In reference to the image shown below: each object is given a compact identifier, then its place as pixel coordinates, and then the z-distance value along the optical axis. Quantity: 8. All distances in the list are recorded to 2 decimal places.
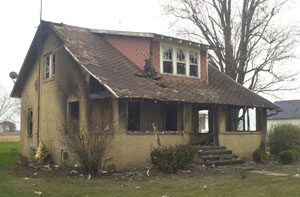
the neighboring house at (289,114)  52.75
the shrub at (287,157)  18.06
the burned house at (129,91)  15.61
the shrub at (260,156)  18.62
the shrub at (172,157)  14.12
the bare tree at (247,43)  27.98
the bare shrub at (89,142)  13.53
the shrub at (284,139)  20.64
